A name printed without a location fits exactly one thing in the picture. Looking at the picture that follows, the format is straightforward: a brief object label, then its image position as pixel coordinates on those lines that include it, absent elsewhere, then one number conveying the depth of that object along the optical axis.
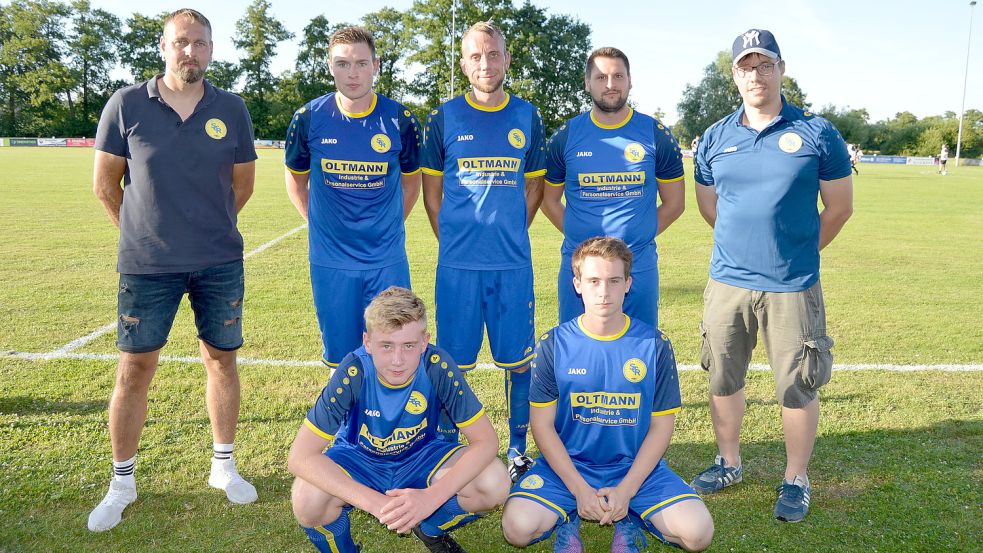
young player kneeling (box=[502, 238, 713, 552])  2.87
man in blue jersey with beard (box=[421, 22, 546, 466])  3.80
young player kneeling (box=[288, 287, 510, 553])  2.72
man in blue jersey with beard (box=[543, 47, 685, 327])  3.80
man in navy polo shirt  3.24
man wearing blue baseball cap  3.27
